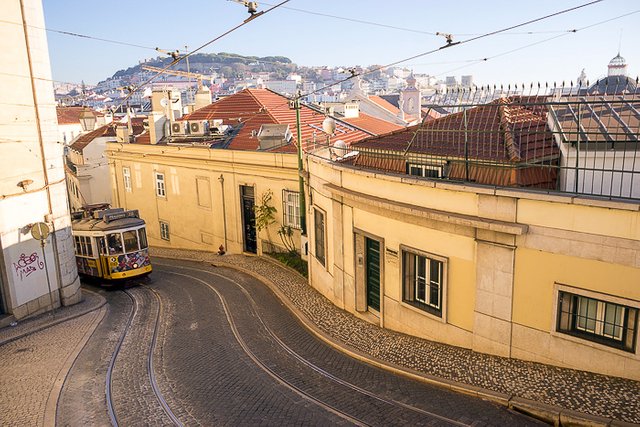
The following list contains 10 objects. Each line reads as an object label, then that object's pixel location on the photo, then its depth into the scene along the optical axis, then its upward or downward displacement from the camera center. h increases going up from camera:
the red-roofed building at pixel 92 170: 41.44 -3.33
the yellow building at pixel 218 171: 23.33 -2.34
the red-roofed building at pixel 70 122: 58.38 +0.74
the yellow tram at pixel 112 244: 20.28 -4.48
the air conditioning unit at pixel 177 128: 29.22 -0.19
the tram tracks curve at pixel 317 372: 9.62 -5.49
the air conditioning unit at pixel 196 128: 28.09 -0.21
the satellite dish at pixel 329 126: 17.92 -0.21
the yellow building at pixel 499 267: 8.98 -2.99
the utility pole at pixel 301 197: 19.22 -2.77
